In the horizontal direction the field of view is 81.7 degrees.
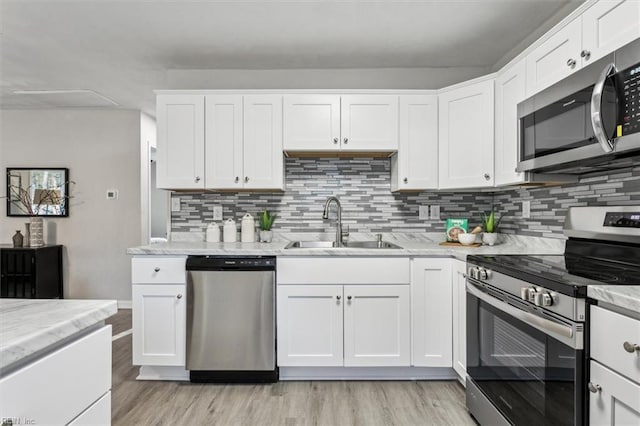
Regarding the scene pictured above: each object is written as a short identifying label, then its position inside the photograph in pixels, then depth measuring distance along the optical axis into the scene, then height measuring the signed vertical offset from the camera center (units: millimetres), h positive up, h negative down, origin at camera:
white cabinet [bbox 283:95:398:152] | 2834 +714
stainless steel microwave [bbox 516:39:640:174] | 1400 +413
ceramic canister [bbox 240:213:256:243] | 3002 -128
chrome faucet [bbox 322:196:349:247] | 3041 -39
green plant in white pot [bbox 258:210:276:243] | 3043 -122
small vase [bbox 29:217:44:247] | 4301 -223
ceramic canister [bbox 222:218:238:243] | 3021 -150
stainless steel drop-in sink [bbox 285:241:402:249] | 3076 -259
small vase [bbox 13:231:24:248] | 4281 -312
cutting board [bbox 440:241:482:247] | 2717 -231
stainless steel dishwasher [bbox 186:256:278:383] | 2477 -681
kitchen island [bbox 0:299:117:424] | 651 -298
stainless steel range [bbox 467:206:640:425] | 1248 -422
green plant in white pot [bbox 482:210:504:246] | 2773 -141
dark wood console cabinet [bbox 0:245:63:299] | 4160 -668
